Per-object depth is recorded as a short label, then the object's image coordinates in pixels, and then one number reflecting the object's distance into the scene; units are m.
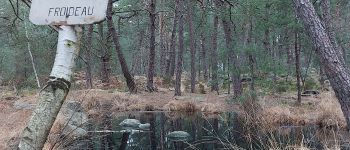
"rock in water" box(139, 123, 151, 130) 11.06
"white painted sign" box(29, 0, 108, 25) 2.34
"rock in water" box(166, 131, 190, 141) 9.45
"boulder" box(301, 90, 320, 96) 19.64
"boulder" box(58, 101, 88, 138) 8.90
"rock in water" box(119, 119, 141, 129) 11.22
